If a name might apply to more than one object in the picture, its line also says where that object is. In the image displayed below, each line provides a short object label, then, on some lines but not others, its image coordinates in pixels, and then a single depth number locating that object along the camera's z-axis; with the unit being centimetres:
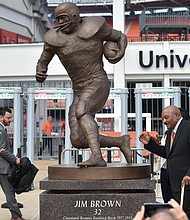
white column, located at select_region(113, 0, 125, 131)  2167
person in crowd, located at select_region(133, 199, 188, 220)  299
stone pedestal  634
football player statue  664
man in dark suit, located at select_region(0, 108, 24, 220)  872
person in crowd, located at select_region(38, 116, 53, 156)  2100
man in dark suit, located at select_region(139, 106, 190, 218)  676
